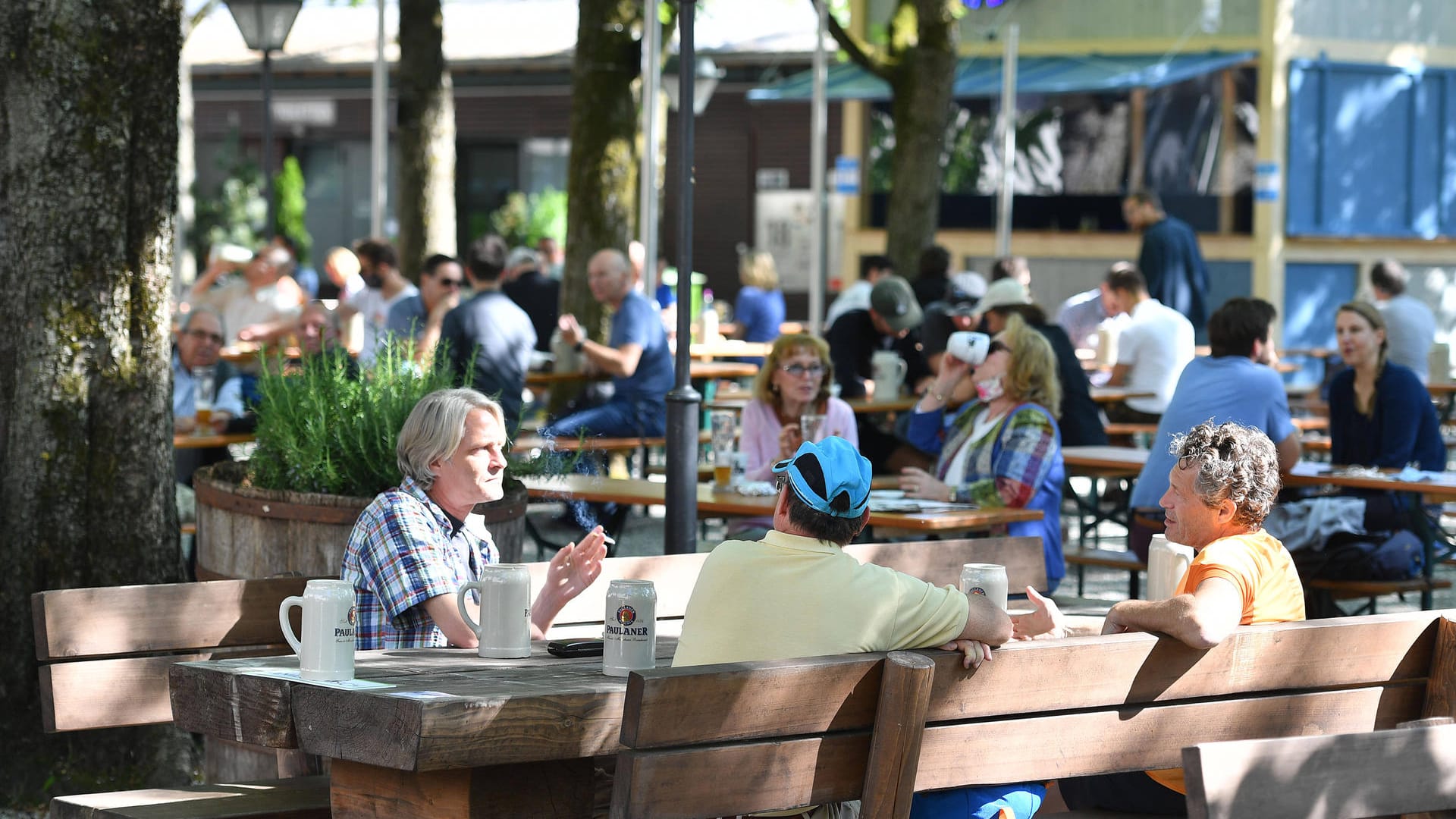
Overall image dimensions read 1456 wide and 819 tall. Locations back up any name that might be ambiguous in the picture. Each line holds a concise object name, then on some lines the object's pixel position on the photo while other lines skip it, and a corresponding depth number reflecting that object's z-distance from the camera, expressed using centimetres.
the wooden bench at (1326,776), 570
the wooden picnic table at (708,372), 2259
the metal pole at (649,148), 2267
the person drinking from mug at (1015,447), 1359
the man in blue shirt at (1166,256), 3062
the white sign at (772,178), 5697
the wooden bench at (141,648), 798
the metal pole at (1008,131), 3262
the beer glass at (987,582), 805
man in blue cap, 694
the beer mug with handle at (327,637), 707
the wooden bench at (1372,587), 1434
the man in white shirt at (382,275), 2553
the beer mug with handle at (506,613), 787
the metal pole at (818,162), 3125
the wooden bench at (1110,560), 1490
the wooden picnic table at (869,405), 2030
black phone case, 803
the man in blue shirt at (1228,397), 1497
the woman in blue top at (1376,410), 1578
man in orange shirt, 809
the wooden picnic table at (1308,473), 1448
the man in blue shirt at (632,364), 2047
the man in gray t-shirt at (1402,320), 2544
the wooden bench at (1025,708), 601
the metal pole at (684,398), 1171
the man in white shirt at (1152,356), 2336
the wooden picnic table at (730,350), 2735
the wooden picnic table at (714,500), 1281
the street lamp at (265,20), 2914
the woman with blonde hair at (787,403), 1527
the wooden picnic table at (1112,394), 2231
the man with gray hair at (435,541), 840
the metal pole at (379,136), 3234
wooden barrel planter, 1038
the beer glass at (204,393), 1727
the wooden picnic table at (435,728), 631
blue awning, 3887
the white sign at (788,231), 5516
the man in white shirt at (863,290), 2753
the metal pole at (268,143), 3347
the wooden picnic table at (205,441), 1625
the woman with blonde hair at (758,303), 3297
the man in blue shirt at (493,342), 1941
